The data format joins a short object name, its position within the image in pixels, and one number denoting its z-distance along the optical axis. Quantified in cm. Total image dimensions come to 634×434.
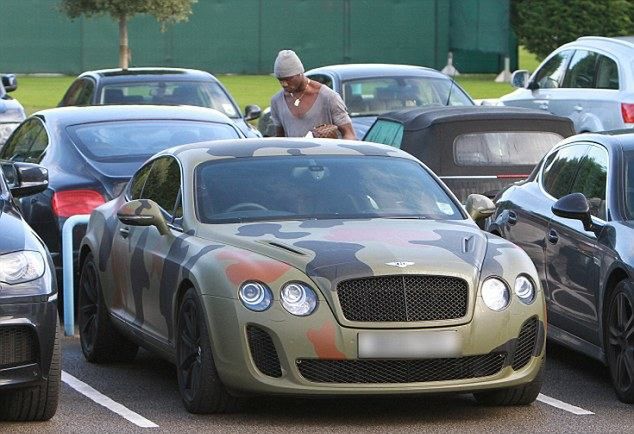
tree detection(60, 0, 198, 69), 3662
